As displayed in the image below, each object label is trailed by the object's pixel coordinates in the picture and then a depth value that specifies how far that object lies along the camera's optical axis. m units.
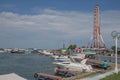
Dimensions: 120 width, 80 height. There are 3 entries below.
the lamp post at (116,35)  12.35
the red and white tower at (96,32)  61.32
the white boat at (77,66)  17.87
